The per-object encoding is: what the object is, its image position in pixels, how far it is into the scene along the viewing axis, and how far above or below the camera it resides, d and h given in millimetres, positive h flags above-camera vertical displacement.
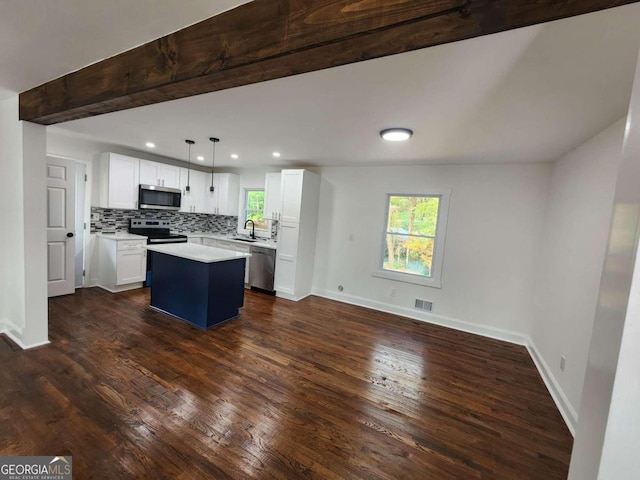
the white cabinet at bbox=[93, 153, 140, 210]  4238 +369
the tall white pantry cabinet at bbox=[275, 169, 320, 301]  4480 -204
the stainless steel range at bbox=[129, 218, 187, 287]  4668 -459
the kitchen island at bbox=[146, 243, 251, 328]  3242 -916
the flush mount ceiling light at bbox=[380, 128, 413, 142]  2561 +889
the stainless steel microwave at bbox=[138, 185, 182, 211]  4602 +182
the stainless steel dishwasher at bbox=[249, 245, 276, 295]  4789 -951
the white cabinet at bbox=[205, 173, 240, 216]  5602 +369
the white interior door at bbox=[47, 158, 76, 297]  3818 -363
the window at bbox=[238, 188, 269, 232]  5590 +140
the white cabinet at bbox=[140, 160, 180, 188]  4645 +600
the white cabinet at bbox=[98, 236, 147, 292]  4219 -939
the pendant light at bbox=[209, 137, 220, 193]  3418 +930
